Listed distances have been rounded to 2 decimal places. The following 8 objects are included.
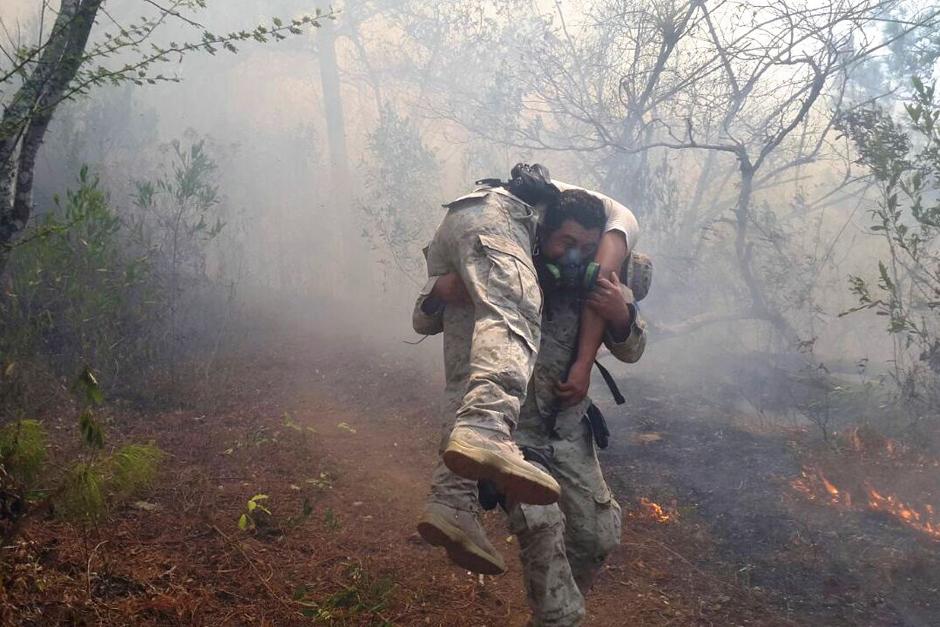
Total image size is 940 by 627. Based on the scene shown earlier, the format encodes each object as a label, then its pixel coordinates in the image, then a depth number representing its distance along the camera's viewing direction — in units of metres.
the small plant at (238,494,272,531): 3.69
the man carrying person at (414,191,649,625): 2.65
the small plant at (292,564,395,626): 3.03
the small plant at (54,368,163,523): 2.48
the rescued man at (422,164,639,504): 2.14
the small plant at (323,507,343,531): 4.04
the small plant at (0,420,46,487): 2.76
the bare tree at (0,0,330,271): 3.15
